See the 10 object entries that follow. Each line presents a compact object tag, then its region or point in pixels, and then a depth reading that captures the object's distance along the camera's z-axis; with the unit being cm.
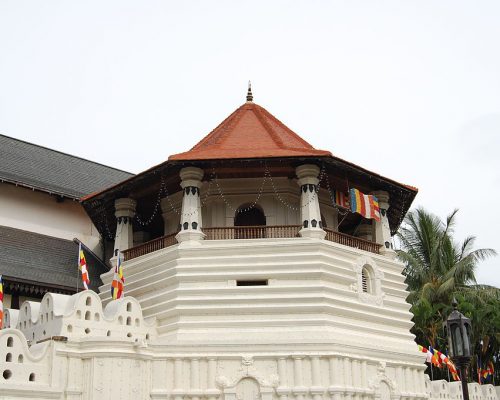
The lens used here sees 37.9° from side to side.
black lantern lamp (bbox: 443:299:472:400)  1298
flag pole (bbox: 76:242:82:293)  2294
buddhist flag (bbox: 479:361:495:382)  3071
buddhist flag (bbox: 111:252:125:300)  2073
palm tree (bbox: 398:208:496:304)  3244
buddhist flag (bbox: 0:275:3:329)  1779
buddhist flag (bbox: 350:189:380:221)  2141
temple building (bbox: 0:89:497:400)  1764
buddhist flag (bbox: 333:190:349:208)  2259
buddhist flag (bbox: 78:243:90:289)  2114
